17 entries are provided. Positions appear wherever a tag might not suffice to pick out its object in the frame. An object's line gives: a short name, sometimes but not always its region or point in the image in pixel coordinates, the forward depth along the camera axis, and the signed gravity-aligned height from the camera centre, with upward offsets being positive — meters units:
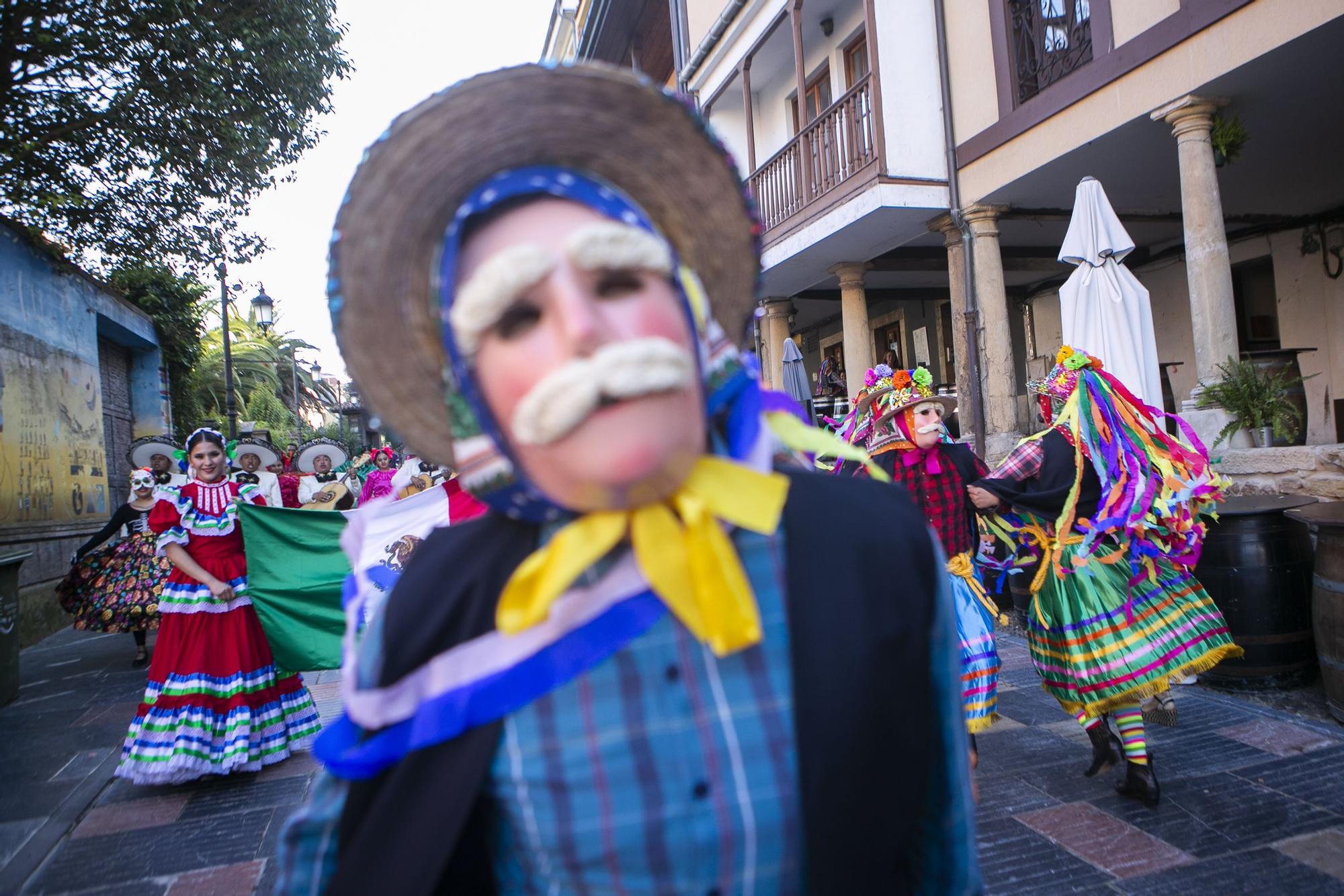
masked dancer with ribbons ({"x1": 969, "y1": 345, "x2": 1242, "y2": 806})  4.18 -0.58
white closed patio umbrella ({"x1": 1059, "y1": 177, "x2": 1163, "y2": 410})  6.43 +1.04
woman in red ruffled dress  4.94 -0.90
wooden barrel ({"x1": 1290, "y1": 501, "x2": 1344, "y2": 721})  4.57 -0.95
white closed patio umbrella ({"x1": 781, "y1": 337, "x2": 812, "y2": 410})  11.73 +1.21
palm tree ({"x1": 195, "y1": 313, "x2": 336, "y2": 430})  30.09 +5.78
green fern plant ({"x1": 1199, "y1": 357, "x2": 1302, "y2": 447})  6.52 +0.21
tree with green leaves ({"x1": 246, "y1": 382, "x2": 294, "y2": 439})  32.66 +3.65
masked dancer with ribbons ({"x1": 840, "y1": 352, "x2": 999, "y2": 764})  4.23 -0.11
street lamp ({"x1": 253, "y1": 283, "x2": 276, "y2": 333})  16.77 +3.85
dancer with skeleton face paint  7.93 -0.60
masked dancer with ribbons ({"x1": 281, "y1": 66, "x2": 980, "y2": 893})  1.08 -0.15
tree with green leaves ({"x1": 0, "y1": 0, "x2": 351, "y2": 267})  9.11 +4.61
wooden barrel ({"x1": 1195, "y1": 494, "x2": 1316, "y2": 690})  5.21 -0.99
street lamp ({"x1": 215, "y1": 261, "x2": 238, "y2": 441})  15.41 +2.34
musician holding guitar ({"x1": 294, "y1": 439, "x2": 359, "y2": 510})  10.48 +0.28
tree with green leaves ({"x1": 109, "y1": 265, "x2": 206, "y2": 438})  15.84 +3.70
